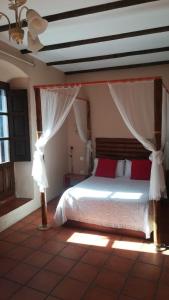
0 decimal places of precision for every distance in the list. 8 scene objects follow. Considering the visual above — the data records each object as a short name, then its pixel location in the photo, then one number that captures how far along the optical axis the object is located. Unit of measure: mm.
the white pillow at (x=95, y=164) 4796
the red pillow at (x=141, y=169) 4359
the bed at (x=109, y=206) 3207
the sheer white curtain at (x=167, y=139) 3963
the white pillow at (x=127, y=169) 4605
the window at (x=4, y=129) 3988
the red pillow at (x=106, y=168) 4582
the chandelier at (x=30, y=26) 1559
